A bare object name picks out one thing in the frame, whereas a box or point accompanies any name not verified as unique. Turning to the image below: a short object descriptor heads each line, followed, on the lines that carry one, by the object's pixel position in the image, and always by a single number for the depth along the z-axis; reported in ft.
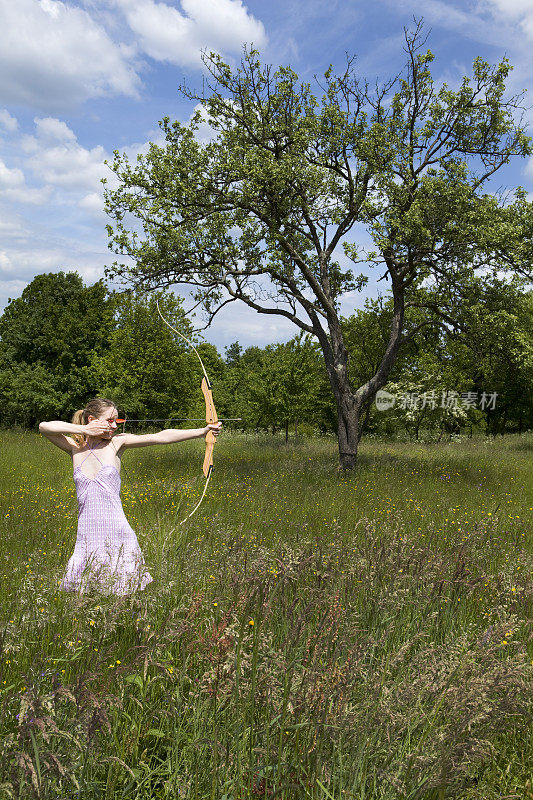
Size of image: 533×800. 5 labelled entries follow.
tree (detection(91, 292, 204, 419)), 81.97
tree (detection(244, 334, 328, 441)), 86.58
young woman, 12.72
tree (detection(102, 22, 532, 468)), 37.78
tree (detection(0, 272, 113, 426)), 102.94
